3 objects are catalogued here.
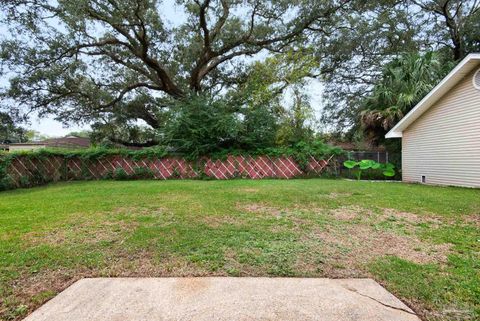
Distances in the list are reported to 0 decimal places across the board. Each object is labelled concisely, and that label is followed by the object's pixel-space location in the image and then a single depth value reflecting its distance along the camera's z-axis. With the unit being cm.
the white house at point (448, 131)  625
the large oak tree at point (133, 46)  923
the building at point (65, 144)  1831
